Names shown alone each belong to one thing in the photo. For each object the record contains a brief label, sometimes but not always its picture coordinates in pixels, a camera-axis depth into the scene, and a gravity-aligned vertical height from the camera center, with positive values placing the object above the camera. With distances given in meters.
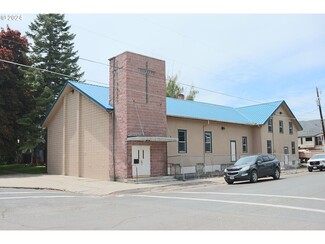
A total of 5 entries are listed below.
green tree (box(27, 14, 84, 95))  41.28 +12.86
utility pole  42.48 +5.26
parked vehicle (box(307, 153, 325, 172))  31.57 -1.20
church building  22.06 +1.70
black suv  20.39 -1.10
